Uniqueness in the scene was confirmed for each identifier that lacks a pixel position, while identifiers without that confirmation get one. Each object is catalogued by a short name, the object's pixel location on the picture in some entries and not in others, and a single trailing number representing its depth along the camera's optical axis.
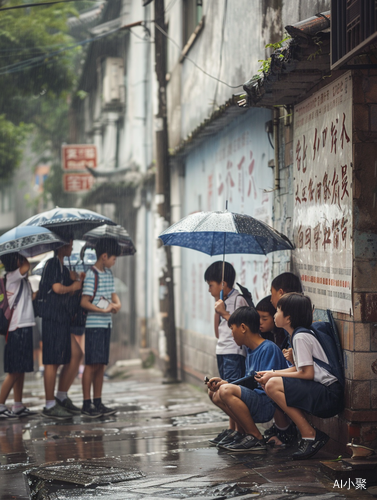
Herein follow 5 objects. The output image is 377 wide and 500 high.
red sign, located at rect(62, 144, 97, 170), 21.27
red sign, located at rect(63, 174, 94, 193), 21.28
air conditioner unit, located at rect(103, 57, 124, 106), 21.38
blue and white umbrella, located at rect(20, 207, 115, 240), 9.07
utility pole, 12.81
